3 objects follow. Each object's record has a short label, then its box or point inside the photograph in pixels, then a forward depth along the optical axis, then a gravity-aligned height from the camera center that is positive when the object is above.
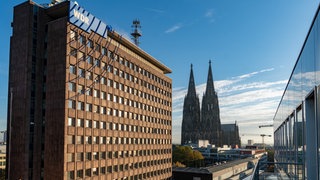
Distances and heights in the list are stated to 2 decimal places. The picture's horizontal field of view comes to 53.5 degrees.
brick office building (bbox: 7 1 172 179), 46.59 +3.64
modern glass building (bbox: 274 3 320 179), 15.84 +0.58
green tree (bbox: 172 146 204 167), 135.75 -16.61
